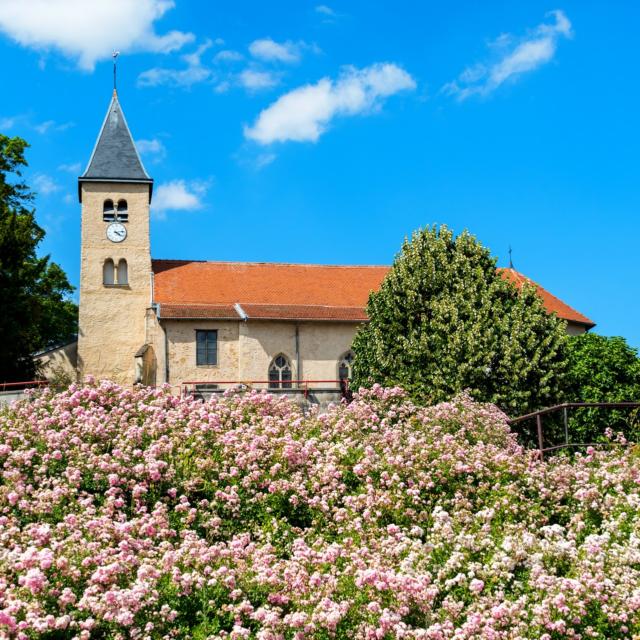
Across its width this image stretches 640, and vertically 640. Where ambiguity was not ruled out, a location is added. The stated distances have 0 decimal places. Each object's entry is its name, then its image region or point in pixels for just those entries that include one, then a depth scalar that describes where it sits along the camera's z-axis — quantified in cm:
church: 3756
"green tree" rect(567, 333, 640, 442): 2667
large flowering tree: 2302
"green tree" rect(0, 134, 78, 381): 3198
